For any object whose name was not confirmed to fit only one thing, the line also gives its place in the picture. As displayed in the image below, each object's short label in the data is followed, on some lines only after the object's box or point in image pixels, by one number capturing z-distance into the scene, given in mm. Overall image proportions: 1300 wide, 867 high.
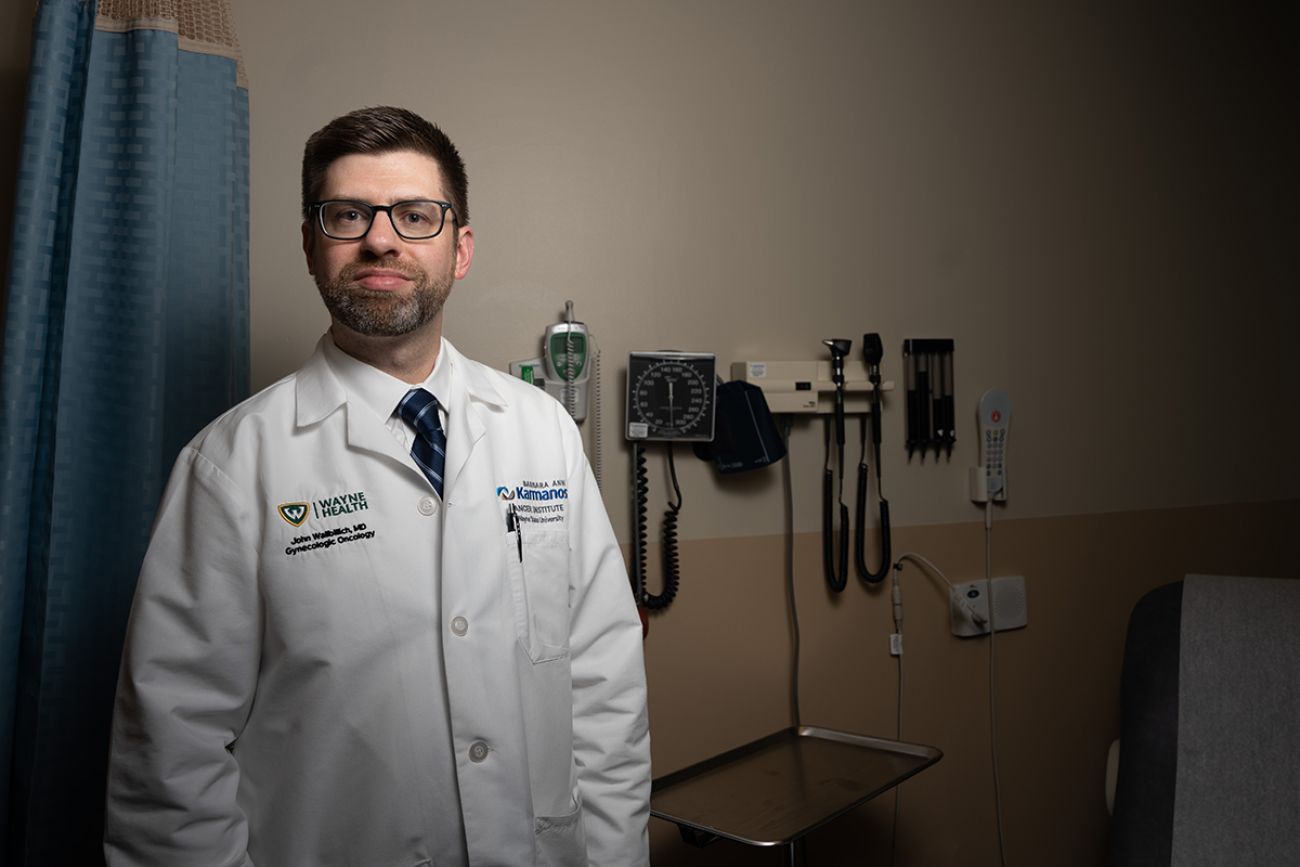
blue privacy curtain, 1438
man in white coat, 1177
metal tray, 1688
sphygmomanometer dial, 1994
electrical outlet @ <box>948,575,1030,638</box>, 2510
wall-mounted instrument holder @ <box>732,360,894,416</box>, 2156
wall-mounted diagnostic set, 2180
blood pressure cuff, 2068
